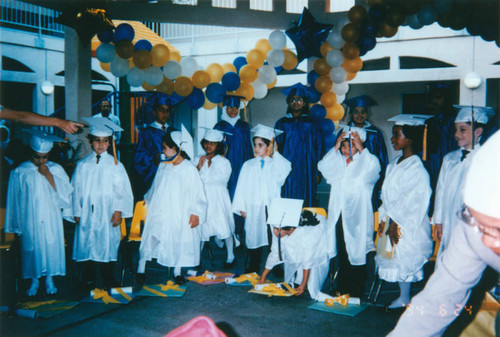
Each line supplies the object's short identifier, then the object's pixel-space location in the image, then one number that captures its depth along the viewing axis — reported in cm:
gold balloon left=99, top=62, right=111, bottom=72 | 683
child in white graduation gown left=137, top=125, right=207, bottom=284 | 479
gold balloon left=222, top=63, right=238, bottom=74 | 684
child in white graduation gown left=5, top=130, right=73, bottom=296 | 439
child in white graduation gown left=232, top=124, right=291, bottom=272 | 526
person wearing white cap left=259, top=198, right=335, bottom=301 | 434
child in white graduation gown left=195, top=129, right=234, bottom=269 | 559
